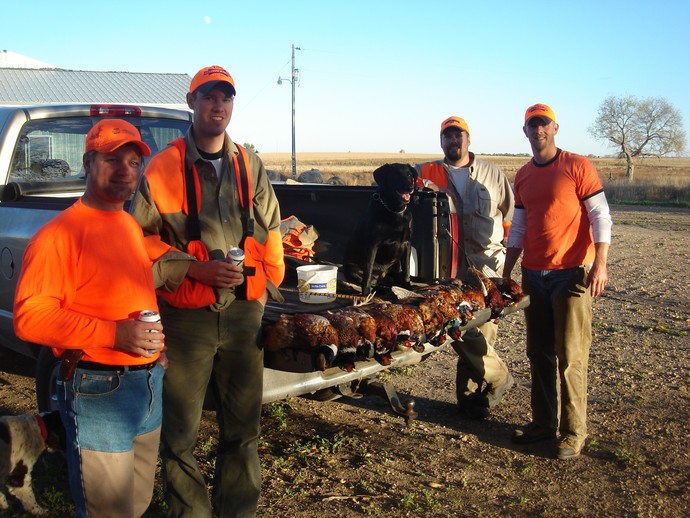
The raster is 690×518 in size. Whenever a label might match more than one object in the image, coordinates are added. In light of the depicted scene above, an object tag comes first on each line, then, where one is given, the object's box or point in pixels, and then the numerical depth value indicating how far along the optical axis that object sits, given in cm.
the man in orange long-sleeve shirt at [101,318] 224
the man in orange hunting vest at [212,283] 288
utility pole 4084
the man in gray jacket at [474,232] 493
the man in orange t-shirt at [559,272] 434
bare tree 6380
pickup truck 386
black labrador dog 452
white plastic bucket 396
